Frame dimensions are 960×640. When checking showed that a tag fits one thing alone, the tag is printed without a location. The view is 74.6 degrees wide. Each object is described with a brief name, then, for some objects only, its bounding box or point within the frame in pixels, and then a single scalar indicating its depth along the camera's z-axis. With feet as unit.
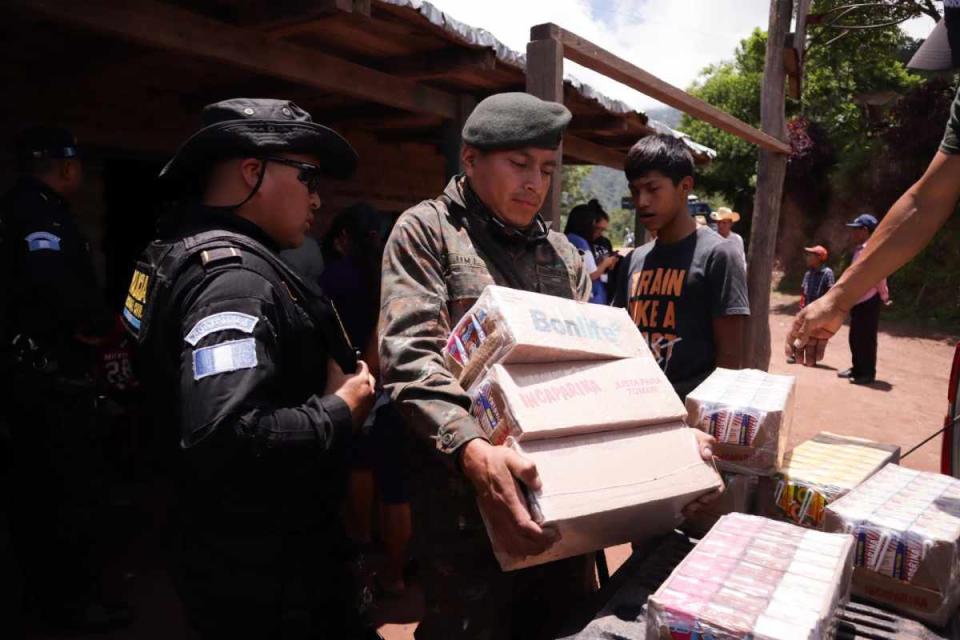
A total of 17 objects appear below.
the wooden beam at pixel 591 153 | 22.89
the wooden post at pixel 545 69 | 7.74
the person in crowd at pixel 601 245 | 21.74
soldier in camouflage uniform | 5.08
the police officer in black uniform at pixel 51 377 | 9.20
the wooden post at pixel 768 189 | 16.85
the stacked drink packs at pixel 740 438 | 5.89
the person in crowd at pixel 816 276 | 30.30
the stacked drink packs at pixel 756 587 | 3.41
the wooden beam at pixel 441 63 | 12.98
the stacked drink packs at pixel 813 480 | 5.77
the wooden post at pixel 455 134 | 16.58
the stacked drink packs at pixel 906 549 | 4.58
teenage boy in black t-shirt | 8.57
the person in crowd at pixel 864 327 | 28.07
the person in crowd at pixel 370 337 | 10.95
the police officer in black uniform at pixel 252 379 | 4.68
